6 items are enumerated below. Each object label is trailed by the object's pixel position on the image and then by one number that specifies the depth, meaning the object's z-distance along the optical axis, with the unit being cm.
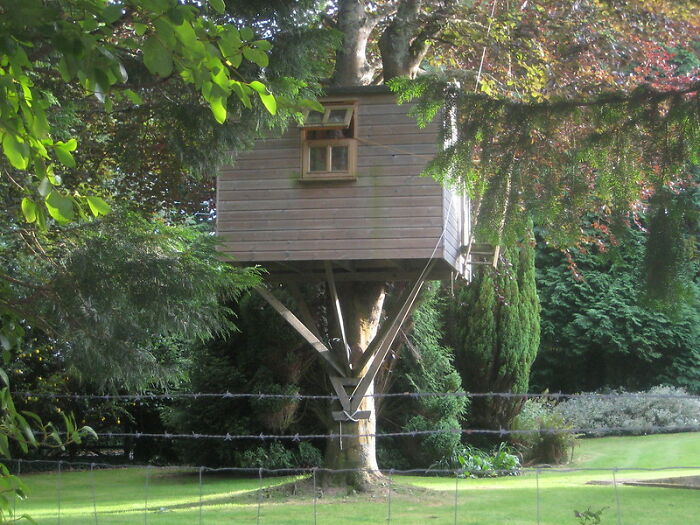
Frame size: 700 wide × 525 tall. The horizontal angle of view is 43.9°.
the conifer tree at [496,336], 1673
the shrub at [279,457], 1344
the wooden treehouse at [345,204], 1068
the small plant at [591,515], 572
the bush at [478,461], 1343
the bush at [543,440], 1489
